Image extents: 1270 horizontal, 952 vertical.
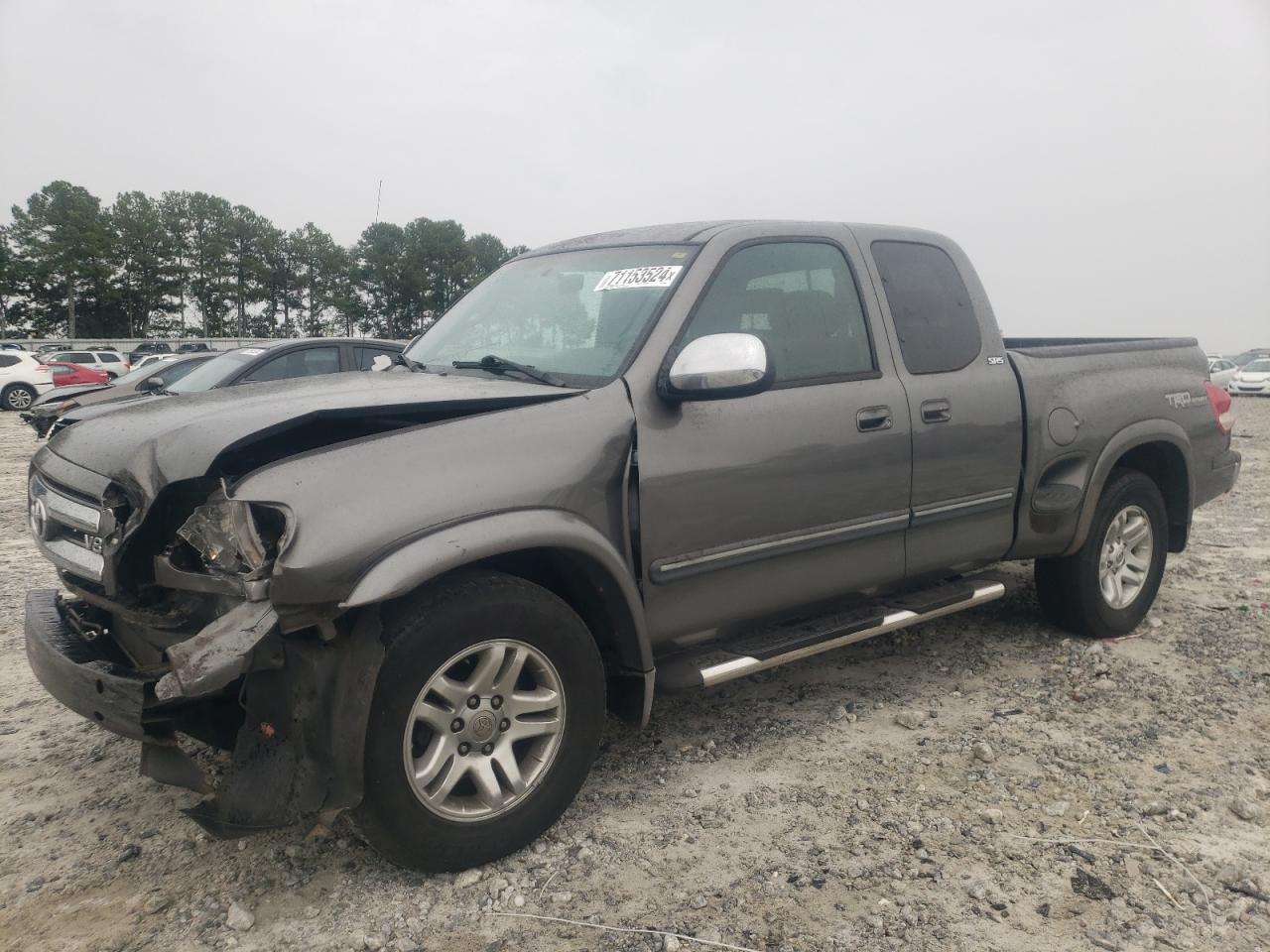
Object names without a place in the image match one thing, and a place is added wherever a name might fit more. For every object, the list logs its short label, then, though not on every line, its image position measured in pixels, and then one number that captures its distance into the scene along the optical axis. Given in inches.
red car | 985.5
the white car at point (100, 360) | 1167.0
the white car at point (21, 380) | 943.7
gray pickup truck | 92.0
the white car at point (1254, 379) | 1202.6
